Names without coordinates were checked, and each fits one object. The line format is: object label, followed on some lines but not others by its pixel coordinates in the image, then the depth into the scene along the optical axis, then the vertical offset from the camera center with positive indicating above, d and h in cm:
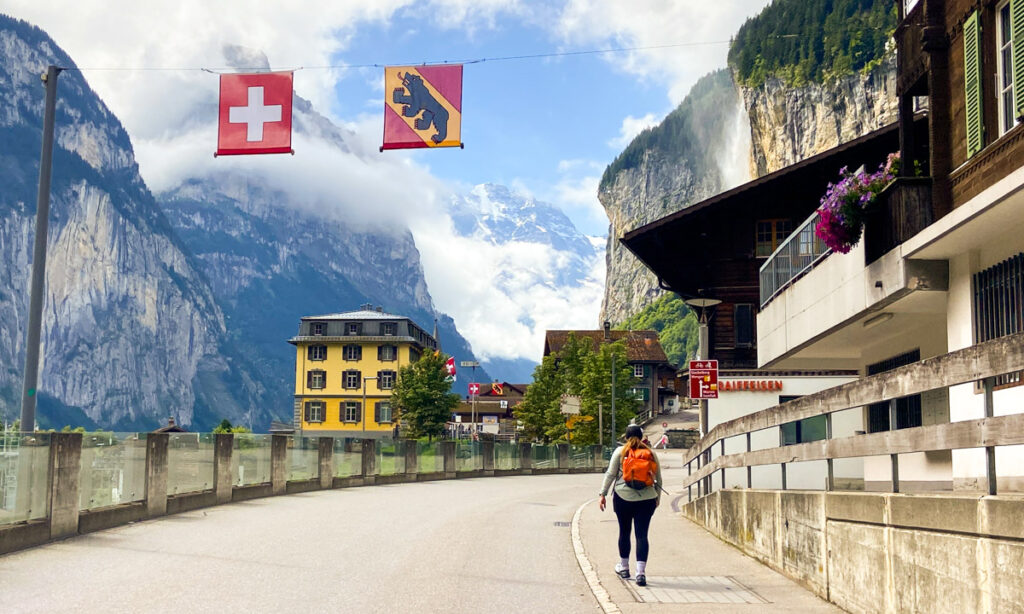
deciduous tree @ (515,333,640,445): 7362 +284
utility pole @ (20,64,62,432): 1553 +235
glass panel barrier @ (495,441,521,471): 4566 -109
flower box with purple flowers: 1521 +315
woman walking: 1095 -56
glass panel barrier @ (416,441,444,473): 3681 -93
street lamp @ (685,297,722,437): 3247 +356
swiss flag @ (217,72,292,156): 1788 +513
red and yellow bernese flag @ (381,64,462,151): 1781 +513
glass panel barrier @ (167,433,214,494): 1878 -60
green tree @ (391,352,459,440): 8988 +257
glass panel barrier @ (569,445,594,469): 5459 -131
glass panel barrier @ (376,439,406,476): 3344 -84
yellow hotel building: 10956 +587
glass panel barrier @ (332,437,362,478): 2956 -77
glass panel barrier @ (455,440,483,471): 4097 -99
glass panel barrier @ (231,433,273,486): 2244 -65
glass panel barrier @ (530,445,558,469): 5003 -119
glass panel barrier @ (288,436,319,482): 2612 -70
